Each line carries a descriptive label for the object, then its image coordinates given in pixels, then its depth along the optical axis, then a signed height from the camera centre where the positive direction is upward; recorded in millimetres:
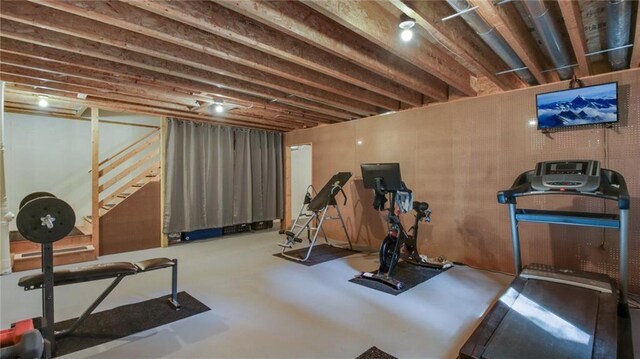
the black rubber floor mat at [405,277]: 3657 -1269
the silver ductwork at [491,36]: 2283 +1302
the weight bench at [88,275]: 2425 -737
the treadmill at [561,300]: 2082 -1116
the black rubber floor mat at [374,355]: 2271 -1303
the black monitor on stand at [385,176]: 4316 +81
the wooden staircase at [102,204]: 4648 -290
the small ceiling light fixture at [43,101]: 4586 +1390
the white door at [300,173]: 9930 +374
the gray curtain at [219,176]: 6202 +231
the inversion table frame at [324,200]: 5203 -292
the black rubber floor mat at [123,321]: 2520 -1244
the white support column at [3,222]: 4199 -417
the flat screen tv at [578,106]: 3348 +821
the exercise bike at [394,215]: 4062 -490
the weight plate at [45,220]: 2188 -215
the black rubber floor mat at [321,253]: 4970 -1237
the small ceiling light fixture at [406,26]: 2499 +1299
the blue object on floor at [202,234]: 6504 -1039
